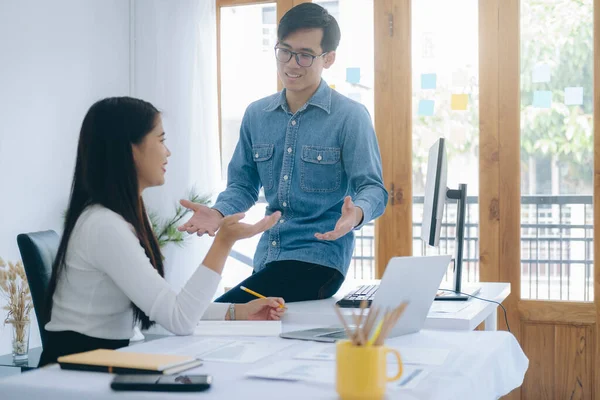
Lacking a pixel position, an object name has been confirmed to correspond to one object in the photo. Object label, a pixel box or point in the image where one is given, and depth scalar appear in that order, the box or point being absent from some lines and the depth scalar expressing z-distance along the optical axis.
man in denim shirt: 2.04
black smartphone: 1.05
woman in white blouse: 1.48
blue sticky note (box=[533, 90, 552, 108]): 3.50
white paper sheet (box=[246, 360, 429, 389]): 1.10
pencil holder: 1.00
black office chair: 1.86
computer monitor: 1.95
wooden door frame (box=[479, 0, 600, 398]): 3.51
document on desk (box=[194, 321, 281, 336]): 1.54
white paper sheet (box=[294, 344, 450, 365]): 1.25
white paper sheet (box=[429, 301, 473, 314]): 1.72
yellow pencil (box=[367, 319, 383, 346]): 1.03
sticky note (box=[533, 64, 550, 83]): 3.51
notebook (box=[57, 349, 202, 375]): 1.12
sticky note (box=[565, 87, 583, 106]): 3.45
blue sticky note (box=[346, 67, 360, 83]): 3.80
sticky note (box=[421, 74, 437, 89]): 3.67
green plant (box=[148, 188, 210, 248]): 3.65
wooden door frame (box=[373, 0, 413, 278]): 3.69
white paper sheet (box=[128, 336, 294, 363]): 1.29
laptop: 1.37
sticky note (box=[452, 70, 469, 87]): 3.63
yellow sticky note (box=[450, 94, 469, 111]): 3.62
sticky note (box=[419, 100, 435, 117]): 3.67
